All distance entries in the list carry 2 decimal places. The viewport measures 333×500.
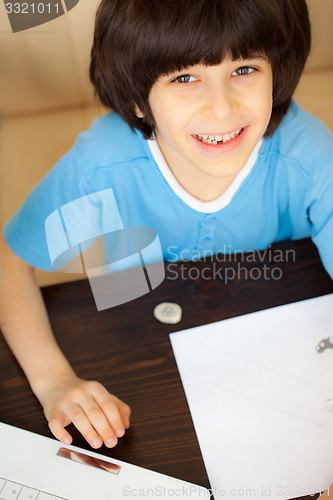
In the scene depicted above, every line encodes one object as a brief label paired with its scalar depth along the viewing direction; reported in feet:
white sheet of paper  2.01
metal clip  2.34
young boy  2.14
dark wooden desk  2.11
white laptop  1.95
